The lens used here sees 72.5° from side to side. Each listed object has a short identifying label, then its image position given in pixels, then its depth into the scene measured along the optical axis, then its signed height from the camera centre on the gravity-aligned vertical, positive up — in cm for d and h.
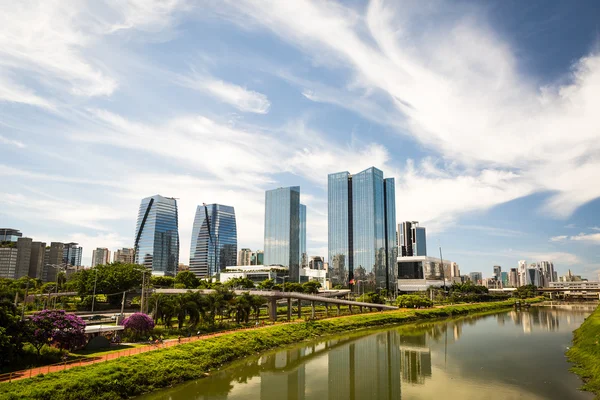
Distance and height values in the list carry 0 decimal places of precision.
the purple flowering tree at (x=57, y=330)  3922 -579
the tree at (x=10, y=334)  3566 -575
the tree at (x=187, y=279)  11046 -189
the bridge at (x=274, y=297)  7350 -480
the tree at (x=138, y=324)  5150 -658
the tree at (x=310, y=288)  13400 -459
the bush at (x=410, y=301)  12862 -821
